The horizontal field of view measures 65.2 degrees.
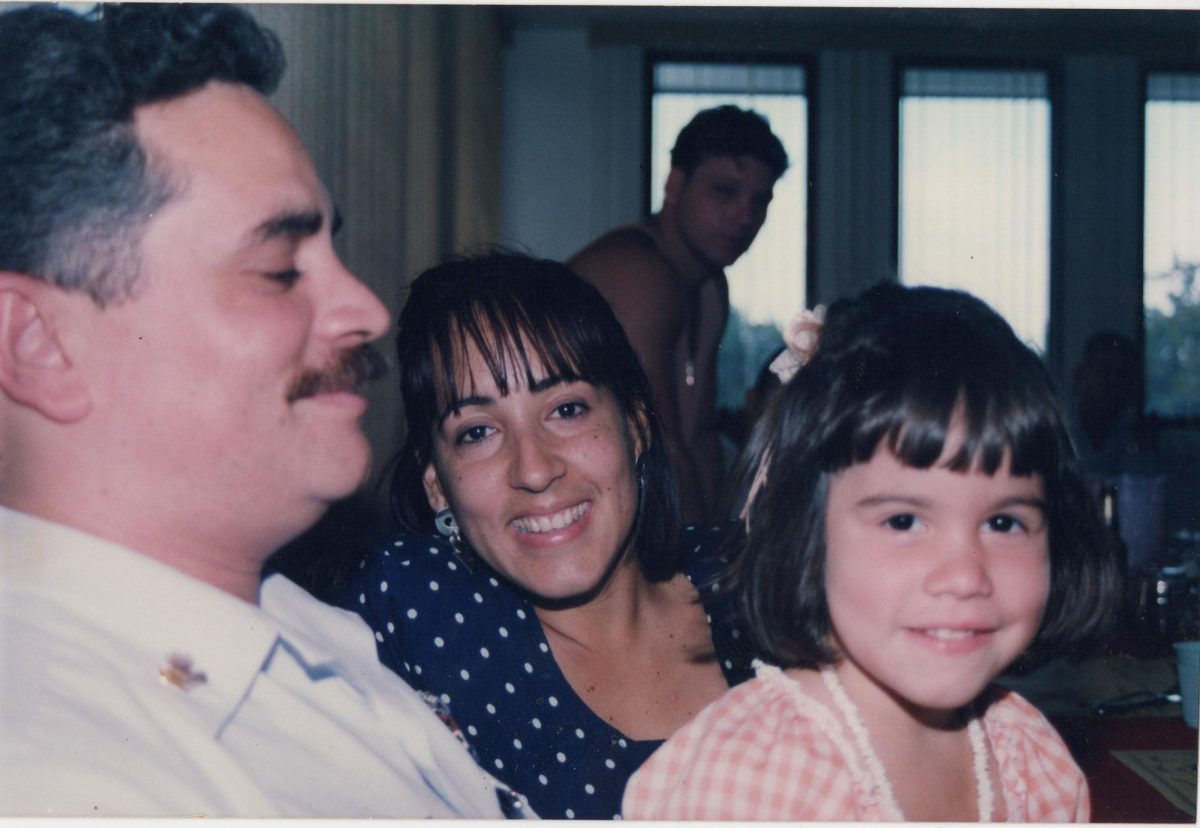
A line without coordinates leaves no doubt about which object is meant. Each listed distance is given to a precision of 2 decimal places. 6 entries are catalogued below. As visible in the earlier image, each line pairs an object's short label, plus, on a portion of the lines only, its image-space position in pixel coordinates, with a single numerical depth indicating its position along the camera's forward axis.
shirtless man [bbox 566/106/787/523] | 1.41
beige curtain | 1.26
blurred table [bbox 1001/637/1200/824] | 1.09
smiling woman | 1.08
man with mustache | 0.75
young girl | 0.89
